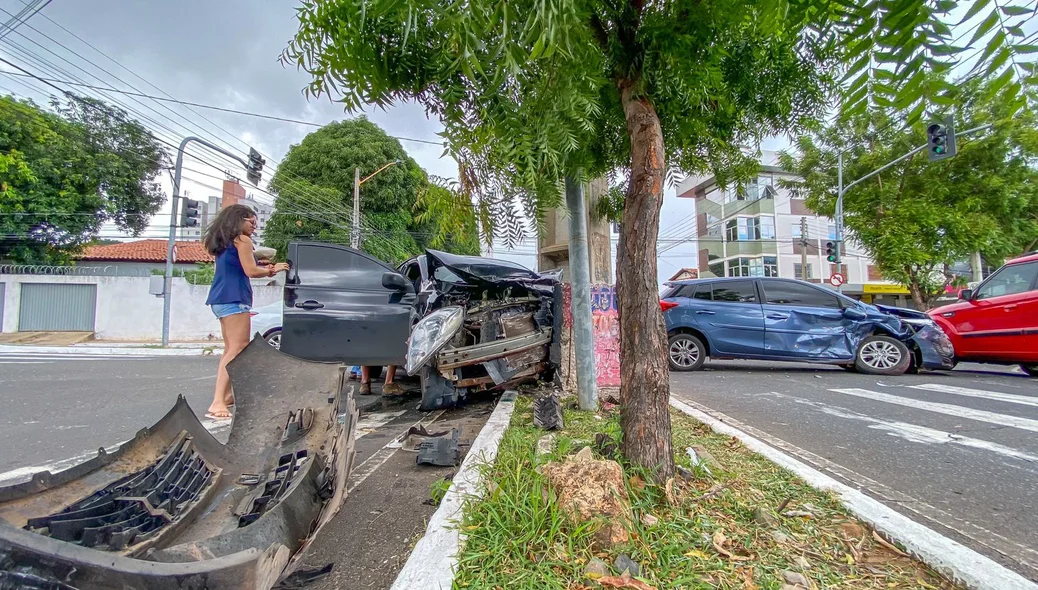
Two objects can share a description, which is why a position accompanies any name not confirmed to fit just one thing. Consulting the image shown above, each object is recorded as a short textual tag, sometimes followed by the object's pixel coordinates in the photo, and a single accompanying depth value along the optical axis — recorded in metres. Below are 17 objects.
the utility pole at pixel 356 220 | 16.77
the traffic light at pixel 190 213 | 12.69
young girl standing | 3.52
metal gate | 16.30
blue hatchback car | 6.52
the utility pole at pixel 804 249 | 20.04
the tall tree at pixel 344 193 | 18.81
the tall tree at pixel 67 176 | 16.31
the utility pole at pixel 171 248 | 12.45
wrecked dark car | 3.79
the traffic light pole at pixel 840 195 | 12.26
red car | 5.99
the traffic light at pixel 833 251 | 15.00
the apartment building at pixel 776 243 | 28.20
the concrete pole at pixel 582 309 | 3.50
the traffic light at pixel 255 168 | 13.81
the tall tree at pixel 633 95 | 1.42
